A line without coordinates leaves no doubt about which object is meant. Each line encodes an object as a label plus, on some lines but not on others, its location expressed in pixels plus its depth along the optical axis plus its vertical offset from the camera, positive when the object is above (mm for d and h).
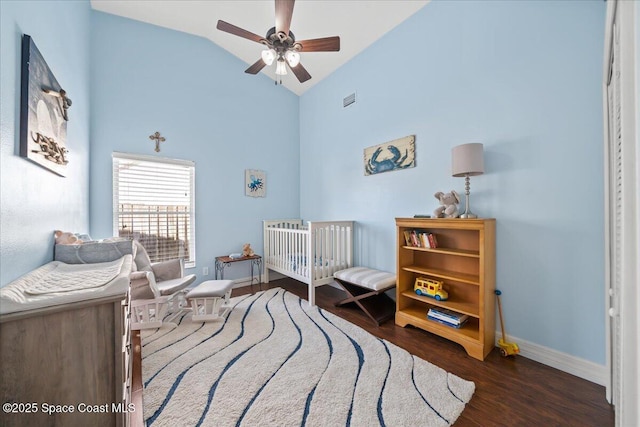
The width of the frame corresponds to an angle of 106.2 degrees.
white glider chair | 2247 -756
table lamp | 2039 +465
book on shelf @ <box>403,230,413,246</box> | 2535 -256
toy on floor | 1938 -1085
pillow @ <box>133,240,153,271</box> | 2531 -496
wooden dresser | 832 -556
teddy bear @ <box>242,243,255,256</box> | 3869 -585
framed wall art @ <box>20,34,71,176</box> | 1228 +600
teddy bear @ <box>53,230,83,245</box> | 1623 -166
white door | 650 -39
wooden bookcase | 1959 -565
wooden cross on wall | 3221 +1023
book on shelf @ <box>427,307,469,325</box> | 2135 -931
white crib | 3016 -517
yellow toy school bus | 2305 -744
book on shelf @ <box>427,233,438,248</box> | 2354 -268
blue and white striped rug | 1368 -1141
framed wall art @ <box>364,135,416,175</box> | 2811 +731
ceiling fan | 1979 +1538
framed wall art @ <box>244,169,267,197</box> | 4035 +535
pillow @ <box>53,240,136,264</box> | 1601 -260
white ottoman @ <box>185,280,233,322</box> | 2506 -919
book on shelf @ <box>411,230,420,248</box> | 2469 -263
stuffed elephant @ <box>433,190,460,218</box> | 2236 +82
